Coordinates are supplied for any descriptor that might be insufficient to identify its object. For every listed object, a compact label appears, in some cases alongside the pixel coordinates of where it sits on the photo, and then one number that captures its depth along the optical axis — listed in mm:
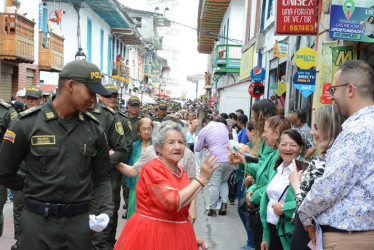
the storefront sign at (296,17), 9438
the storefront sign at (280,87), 12945
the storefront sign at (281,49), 12539
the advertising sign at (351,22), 6465
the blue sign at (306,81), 9156
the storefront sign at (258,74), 16406
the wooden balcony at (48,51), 21641
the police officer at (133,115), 8680
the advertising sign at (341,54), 7609
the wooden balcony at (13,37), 17609
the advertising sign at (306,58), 9211
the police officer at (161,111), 12752
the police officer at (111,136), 5855
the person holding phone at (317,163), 3602
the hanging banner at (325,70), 7888
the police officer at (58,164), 3607
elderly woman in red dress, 3775
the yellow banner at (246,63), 19625
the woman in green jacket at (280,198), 4645
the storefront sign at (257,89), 16594
